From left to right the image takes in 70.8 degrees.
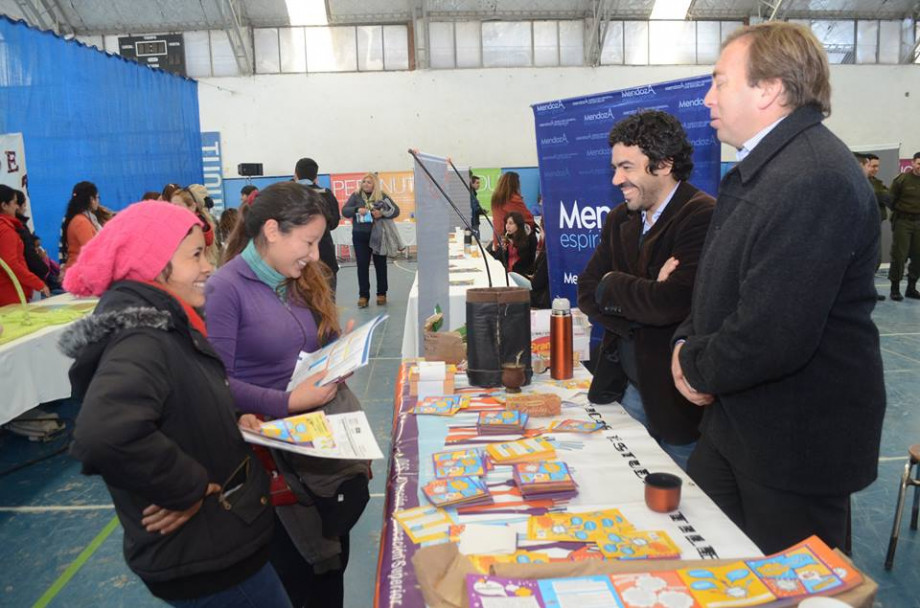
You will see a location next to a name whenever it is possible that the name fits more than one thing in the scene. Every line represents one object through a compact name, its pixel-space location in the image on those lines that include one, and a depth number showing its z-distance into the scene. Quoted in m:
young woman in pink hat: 1.06
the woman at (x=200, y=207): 6.56
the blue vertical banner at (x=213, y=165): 13.48
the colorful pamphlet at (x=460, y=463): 1.46
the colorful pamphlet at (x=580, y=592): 0.89
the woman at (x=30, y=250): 4.69
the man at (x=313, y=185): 6.20
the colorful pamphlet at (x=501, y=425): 1.72
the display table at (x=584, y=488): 1.15
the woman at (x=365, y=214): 7.82
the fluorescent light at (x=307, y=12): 13.02
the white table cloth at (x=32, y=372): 3.20
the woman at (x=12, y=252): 4.23
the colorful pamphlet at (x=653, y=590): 0.89
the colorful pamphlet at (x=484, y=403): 1.94
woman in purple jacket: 1.68
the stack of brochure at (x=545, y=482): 1.35
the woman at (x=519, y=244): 5.36
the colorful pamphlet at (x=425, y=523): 1.22
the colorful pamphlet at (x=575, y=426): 1.72
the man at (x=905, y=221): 7.23
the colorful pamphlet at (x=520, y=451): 1.52
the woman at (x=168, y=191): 6.99
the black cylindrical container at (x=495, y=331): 2.01
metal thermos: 2.13
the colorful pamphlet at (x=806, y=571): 0.89
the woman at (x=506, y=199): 5.54
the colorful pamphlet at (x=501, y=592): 0.89
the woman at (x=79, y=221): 5.27
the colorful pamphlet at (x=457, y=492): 1.33
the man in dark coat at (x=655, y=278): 1.87
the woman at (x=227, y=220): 6.42
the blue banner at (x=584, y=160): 2.94
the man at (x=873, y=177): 7.24
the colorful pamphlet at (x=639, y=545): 1.12
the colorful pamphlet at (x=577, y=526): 1.20
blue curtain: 6.50
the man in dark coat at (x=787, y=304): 1.20
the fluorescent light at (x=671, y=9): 13.40
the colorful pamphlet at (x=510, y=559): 1.10
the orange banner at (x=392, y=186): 13.19
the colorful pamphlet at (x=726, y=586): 0.89
